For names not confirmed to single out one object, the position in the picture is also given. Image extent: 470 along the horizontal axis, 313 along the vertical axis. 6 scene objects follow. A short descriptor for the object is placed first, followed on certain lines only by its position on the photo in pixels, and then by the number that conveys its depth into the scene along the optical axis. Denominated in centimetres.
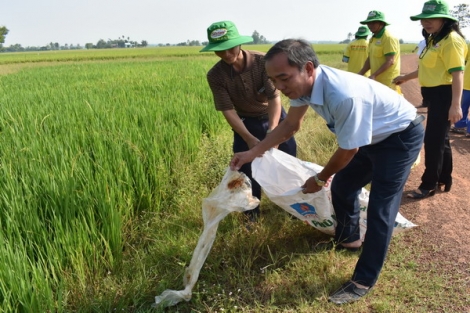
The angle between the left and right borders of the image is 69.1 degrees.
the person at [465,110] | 468
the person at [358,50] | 532
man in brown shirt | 226
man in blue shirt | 155
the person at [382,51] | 389
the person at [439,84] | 268
